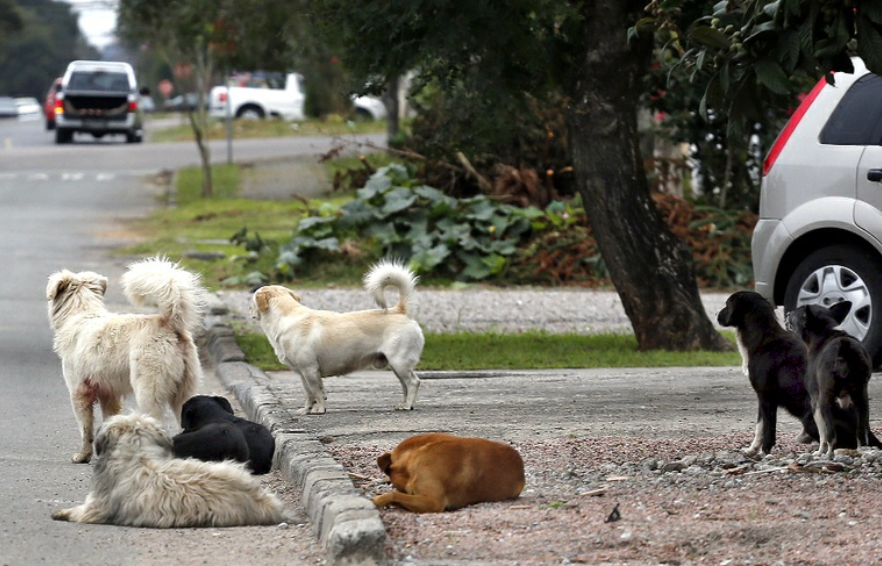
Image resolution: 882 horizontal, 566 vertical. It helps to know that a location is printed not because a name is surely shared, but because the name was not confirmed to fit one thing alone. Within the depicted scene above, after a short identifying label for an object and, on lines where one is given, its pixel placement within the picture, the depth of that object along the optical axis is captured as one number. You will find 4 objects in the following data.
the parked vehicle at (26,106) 167.62
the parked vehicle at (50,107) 105.57
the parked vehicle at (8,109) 157.72
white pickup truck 113.25
